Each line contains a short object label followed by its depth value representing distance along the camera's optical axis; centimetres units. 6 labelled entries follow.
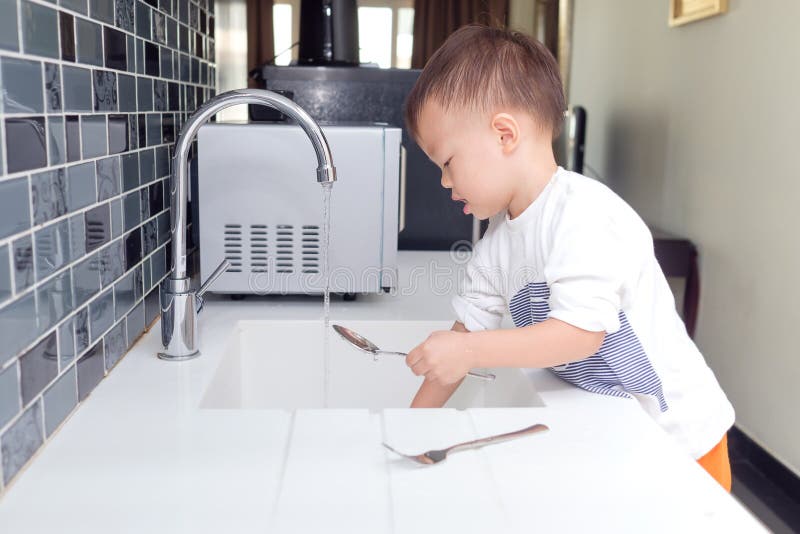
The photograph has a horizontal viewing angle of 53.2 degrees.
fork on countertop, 69
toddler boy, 85
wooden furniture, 244
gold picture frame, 231
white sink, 120
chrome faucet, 95
